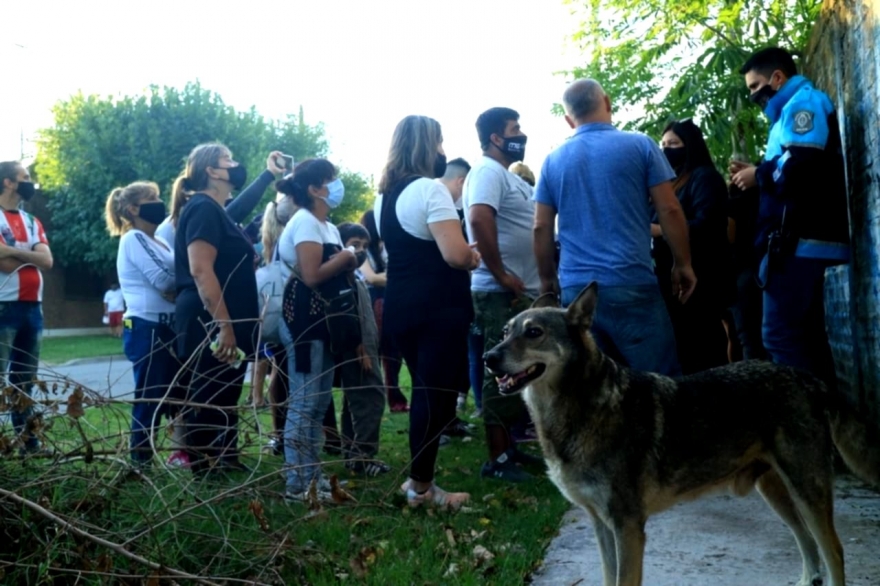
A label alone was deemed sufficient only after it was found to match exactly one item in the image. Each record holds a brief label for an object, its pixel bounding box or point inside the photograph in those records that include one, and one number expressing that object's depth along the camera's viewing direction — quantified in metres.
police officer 5.80
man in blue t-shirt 5.62
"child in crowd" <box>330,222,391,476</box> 7.04
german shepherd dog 4.33
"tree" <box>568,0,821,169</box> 9.84
